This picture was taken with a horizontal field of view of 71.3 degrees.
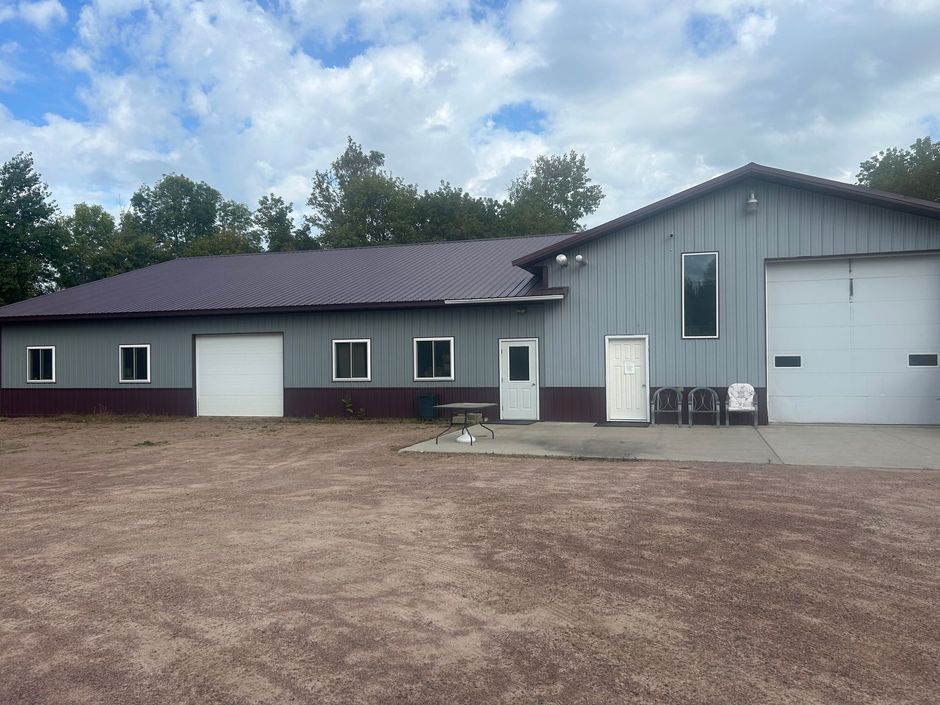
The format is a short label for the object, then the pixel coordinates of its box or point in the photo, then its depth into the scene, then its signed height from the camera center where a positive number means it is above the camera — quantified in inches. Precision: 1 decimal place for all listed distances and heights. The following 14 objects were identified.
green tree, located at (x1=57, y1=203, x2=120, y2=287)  1494.8 +286.4
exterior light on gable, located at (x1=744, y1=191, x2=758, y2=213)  540.4 +124.0
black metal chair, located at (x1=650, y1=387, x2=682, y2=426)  568.4 -41.1
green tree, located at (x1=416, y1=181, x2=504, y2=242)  1568.7 +343.6
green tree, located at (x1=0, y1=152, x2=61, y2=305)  1210.6 +248.5
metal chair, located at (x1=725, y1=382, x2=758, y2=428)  537.6 -38.0
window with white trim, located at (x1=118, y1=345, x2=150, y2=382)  749.9 -2.0
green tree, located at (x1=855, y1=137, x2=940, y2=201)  1258.0 +386.8
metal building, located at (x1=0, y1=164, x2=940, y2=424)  532.7 +28.9
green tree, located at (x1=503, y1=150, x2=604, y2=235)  1943.9 +497.3
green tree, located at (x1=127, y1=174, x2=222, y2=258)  2101.4 +486.2
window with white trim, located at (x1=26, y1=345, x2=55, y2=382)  780.0 -1.3
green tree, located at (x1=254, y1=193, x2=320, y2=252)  1815.9 +357.5
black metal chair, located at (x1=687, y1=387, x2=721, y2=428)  555.2 -40.7
